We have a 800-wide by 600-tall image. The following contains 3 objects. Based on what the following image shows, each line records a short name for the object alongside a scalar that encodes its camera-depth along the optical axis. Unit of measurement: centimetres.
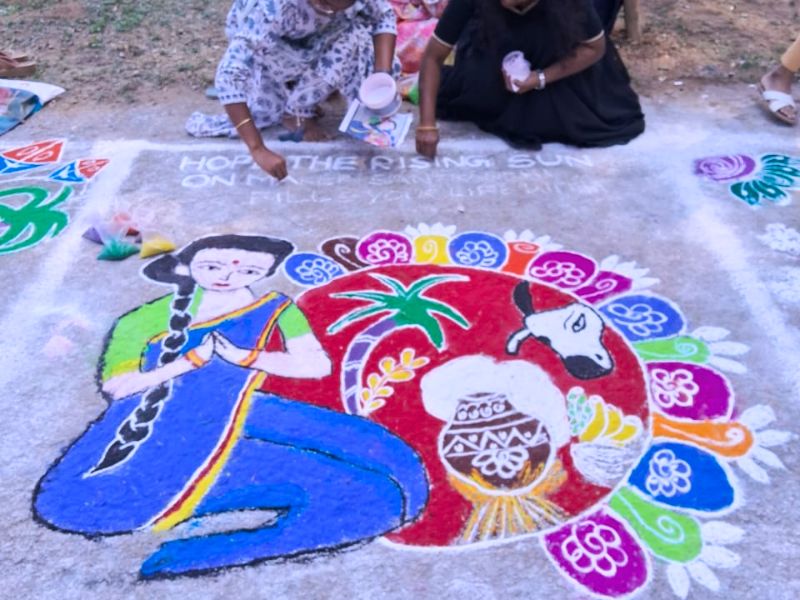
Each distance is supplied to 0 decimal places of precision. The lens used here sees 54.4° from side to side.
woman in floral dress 309
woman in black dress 317
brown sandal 425
